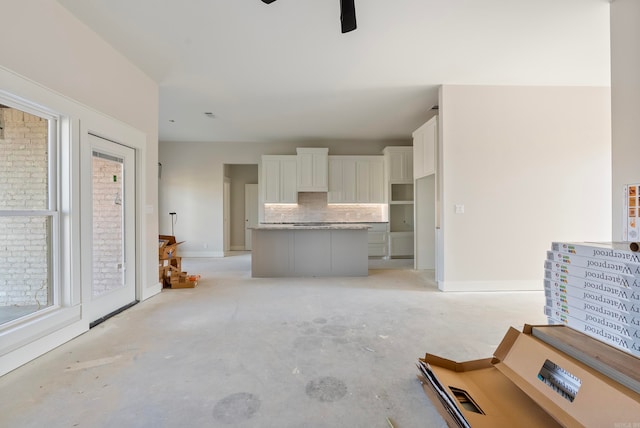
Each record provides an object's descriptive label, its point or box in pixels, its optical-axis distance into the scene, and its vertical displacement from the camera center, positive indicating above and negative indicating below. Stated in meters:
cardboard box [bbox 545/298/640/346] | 1.07 -0.45
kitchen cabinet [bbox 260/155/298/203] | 6.83 +0.89
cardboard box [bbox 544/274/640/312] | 1.07 -0.34
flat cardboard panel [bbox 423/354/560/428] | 1.33 -0.99
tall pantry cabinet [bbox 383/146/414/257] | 6.61 +0.85
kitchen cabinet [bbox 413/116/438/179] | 4.28 +1.10
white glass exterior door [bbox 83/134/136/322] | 2.71 -0.12
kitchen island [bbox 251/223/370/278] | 4.79 -0.64
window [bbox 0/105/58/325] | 2.08 +0.03
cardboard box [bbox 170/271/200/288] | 4.09 -0.97
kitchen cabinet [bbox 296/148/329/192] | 6.75 +1.10
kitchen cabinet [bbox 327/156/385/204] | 6.91 +0.86
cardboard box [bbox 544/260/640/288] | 1.08 -0.27
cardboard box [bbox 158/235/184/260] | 4.15 -0.48
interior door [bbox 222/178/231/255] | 7.22 -0.01
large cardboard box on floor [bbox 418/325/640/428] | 1.03 -0.78
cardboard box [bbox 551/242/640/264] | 1.08 -0.17
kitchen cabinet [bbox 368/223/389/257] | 6.74 -0.65
